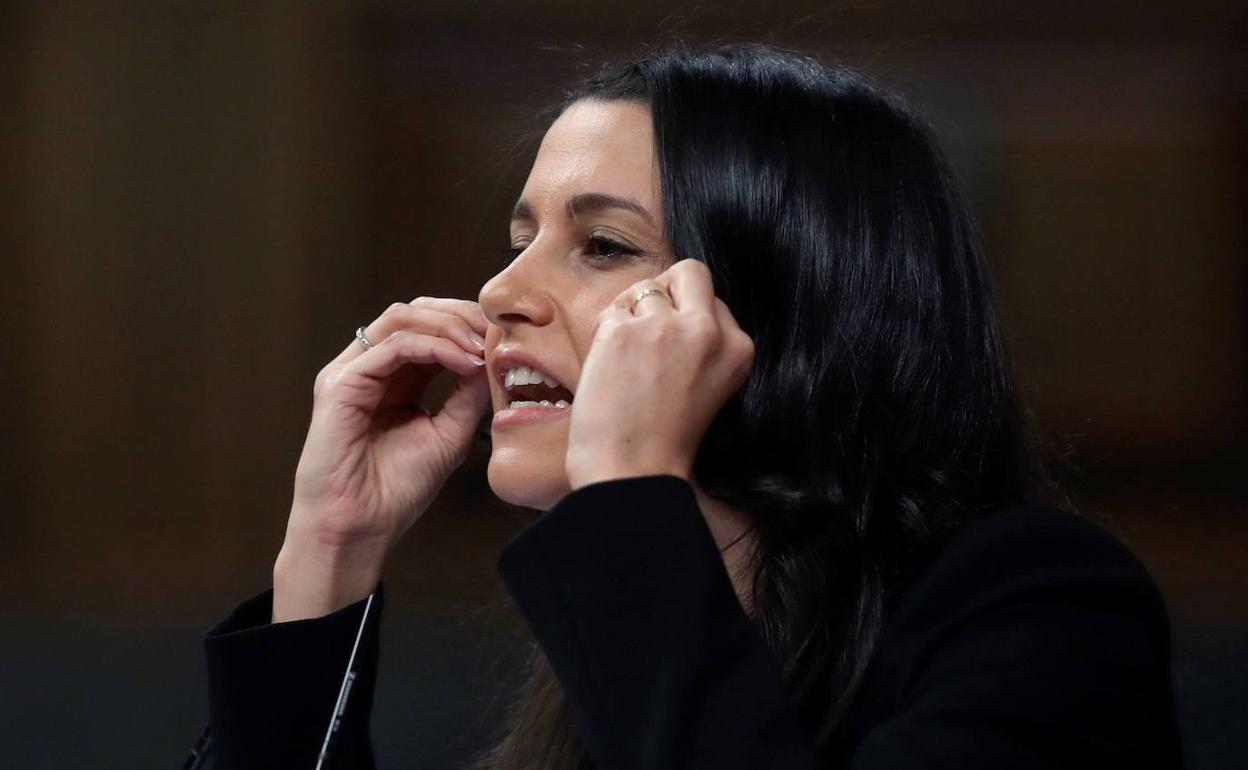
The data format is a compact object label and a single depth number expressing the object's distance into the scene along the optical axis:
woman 4.83
